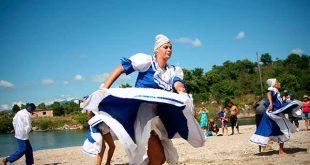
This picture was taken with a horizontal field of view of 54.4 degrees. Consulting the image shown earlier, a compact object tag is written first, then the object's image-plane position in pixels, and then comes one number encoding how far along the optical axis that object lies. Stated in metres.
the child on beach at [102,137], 7.49
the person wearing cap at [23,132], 9.08
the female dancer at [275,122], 8.35
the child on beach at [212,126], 20.00
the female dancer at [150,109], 3.58
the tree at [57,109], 127.27
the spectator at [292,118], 15.63
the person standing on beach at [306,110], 16.41
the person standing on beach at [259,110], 11.14
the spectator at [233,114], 18.39
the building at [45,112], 126.34
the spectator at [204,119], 18.21
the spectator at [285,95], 13.86
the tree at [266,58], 123.14
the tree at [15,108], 146.38
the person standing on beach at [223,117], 19.42
